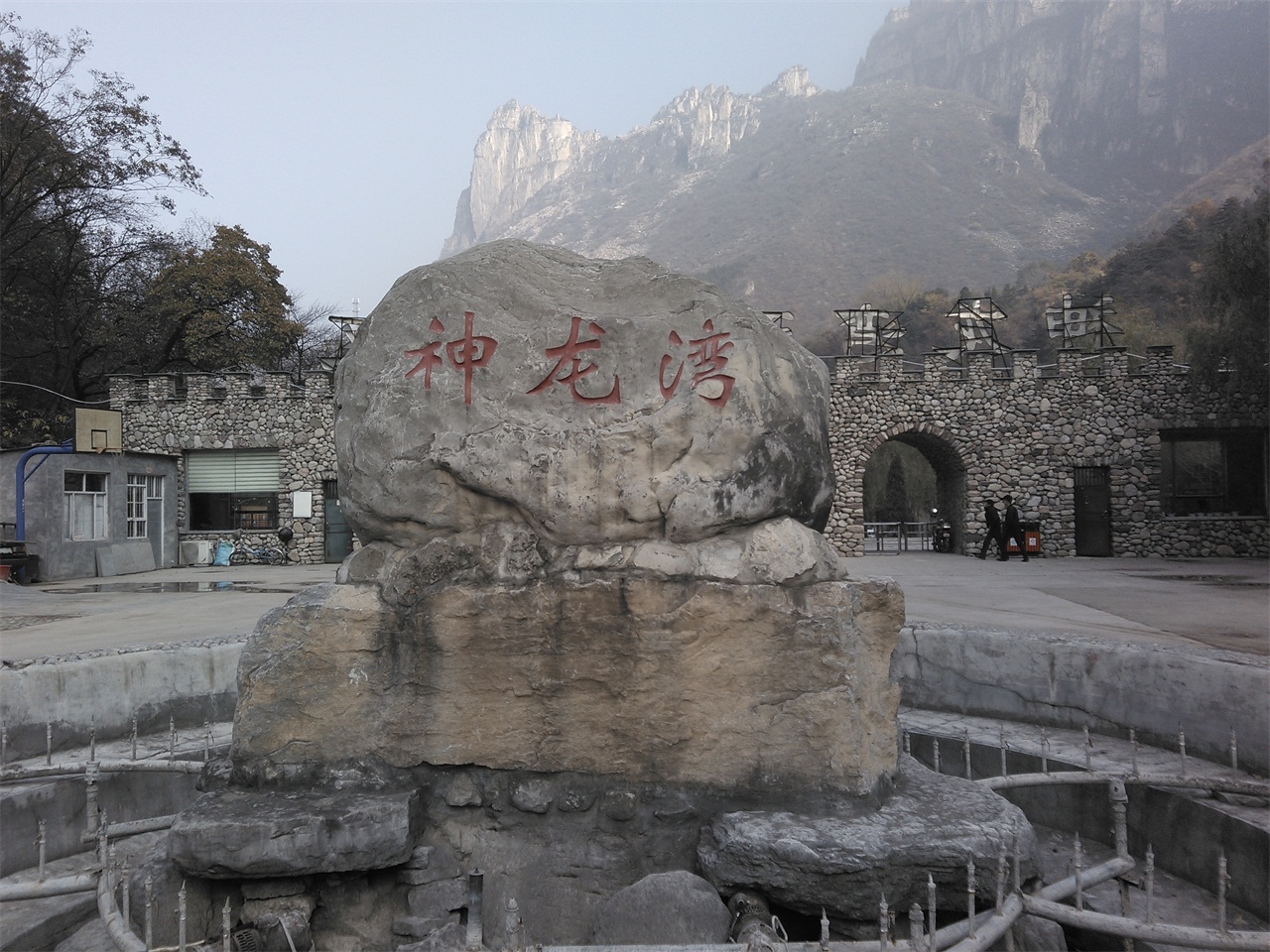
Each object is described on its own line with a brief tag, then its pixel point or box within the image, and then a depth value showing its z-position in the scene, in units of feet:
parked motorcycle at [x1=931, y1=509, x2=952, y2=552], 66.18
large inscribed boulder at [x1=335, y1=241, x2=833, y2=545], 10.98
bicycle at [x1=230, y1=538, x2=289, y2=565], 63.10
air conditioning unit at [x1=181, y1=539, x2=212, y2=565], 63.05
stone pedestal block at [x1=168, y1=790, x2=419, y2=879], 9.26
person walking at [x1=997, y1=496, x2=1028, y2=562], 57.00
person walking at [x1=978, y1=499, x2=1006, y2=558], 56.75
